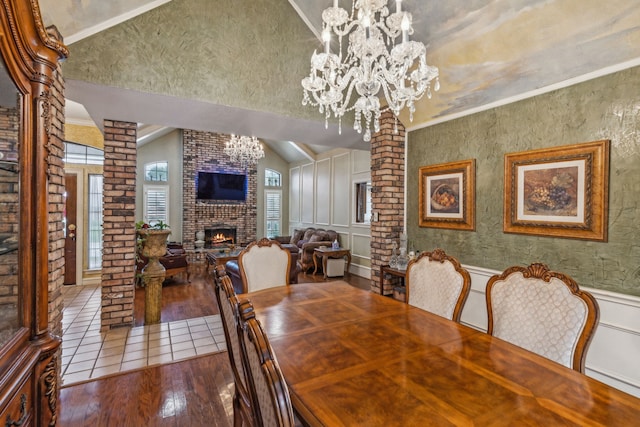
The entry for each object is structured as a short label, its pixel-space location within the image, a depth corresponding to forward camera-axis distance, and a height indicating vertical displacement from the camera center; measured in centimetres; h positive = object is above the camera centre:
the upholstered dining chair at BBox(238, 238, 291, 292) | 266 -50
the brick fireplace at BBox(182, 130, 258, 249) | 795 +28
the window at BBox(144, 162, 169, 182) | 779 +100
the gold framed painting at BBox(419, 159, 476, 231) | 310 +18
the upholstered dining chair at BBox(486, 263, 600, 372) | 140 -52
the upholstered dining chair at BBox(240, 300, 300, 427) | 69 -43
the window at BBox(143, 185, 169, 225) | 773 +15
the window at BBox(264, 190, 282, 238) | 945 -5
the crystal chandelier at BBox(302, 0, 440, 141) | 182 +96
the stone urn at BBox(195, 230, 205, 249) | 786 -79
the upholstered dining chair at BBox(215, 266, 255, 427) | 128 -66
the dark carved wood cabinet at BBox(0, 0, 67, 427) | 98 -1
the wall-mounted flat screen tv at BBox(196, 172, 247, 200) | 813 +67
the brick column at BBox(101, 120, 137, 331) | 323 -15
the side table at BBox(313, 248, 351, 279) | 605 -88
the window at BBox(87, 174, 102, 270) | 529 -21
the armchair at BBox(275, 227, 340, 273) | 647 -70
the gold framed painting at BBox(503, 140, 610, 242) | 218 +17
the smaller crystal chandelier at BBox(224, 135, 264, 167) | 674 +142
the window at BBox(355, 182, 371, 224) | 625 +19
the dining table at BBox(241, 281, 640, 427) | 90 -61
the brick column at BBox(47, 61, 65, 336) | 207 +0
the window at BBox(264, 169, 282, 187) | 945 +101
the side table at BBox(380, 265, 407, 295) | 341 -71
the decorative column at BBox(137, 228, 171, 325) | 340 -71
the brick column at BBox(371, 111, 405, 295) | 379 +26
